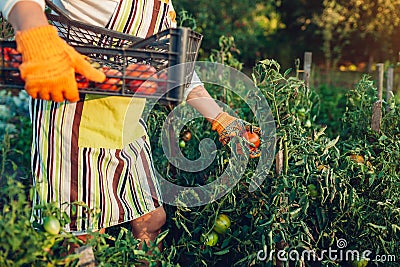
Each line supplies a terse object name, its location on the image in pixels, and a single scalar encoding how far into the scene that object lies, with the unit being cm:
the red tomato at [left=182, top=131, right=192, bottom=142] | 266
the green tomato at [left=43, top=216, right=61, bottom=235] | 150
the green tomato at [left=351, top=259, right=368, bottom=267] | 216
